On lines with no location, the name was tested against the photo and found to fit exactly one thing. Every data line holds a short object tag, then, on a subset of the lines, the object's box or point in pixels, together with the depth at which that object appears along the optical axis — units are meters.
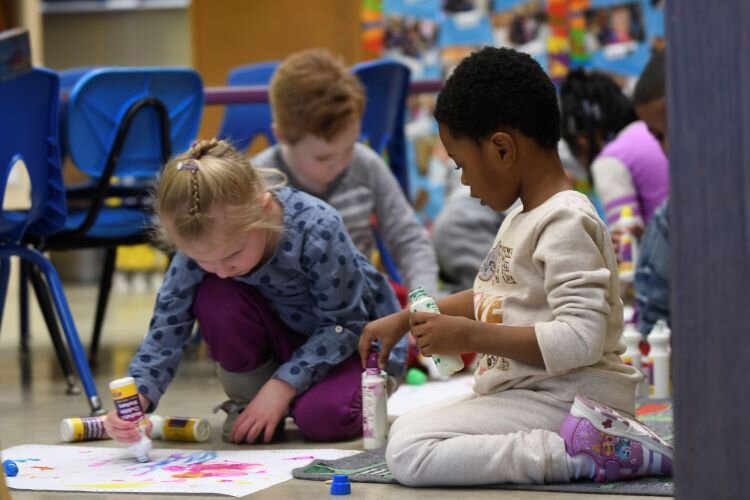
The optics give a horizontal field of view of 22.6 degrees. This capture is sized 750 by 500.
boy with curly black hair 2.91
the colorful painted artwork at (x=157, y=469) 3.07
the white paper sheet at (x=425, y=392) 4.45
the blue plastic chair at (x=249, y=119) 7.62
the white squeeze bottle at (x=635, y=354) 4.49
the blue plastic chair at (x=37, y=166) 4.53
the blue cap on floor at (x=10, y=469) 3.26
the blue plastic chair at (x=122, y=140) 5.36
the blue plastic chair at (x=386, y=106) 6.40
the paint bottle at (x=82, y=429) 3.84
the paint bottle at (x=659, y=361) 4.50
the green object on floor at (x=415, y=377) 5.16
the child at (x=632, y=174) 5.94
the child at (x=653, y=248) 5.14
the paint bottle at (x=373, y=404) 3.59
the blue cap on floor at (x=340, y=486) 2.93
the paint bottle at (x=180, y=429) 3.82
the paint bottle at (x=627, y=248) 5.26
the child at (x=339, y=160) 5.04
